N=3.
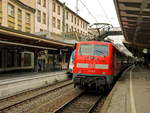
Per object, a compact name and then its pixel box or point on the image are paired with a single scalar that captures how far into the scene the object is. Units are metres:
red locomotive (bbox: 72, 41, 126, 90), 11.45
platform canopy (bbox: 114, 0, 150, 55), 12.64
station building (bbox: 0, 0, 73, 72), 16.48
